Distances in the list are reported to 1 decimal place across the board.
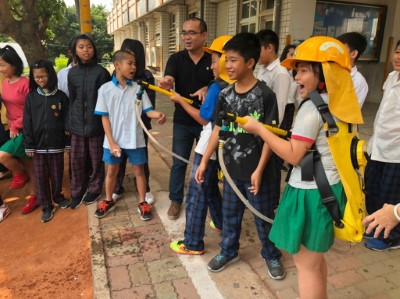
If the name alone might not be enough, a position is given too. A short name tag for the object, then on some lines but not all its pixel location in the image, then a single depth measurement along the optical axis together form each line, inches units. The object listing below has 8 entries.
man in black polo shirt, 124.1
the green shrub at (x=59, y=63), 1032.1
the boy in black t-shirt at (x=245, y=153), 89.0
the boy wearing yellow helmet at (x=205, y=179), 102.1
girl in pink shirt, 142.1
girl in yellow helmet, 66.6
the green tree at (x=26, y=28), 253.6
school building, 288.7
